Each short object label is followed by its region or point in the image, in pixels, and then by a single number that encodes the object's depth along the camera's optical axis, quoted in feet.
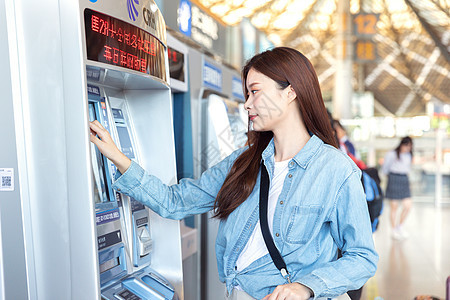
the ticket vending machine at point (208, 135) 8.56
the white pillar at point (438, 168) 31.86
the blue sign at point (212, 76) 9.17
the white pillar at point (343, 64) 36.19
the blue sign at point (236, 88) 11.80
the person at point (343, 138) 13.79
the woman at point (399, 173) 22.07
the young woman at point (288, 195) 4.12
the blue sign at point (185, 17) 8.57
